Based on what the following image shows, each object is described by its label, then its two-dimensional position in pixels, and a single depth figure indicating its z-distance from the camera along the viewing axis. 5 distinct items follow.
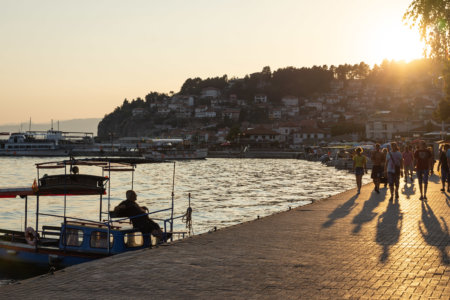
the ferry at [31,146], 151.25
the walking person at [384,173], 22.94
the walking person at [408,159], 28.00
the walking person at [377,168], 22.53
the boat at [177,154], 130.12
